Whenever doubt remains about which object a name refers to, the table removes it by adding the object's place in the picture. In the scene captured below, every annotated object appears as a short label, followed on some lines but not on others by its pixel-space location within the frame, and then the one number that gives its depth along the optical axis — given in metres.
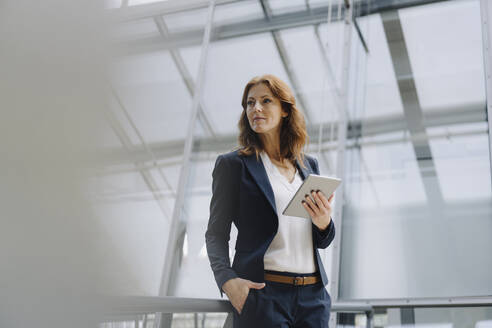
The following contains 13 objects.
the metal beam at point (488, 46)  3.53
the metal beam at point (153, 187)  4.25
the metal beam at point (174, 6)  5.08
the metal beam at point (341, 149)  3.46
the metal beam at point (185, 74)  4.58
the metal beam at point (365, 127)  3.60
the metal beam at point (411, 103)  3.53
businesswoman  1.36
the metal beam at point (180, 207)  4.04
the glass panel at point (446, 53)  3.71
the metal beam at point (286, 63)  4.29
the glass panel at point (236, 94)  4.07
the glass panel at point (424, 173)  3.27
